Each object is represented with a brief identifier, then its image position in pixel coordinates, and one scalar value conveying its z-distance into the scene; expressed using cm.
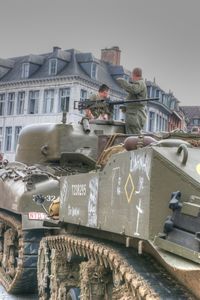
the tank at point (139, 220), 394
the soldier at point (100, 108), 1083
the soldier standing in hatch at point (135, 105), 893
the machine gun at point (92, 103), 1077
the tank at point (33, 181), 914
